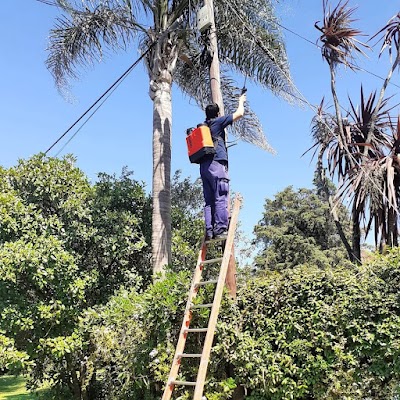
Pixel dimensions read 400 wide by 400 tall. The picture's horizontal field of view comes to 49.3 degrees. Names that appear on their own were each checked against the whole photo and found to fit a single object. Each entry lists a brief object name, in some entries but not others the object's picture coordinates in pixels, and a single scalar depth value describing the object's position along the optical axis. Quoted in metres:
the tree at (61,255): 6.96
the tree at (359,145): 8.03
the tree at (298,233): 24.97
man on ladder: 5.29
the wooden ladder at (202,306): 4.20
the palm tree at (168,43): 8.59
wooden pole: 5.65
